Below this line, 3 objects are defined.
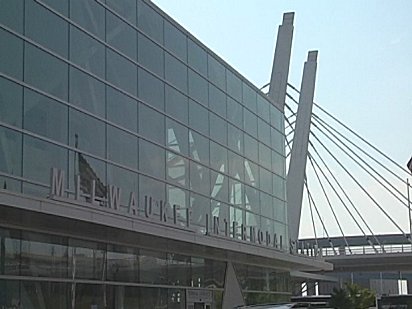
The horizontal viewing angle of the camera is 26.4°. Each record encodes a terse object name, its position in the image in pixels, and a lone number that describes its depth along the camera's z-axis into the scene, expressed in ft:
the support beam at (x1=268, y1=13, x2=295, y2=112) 194.49
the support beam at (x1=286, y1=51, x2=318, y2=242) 190.49
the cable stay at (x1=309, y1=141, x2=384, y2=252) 213.46
